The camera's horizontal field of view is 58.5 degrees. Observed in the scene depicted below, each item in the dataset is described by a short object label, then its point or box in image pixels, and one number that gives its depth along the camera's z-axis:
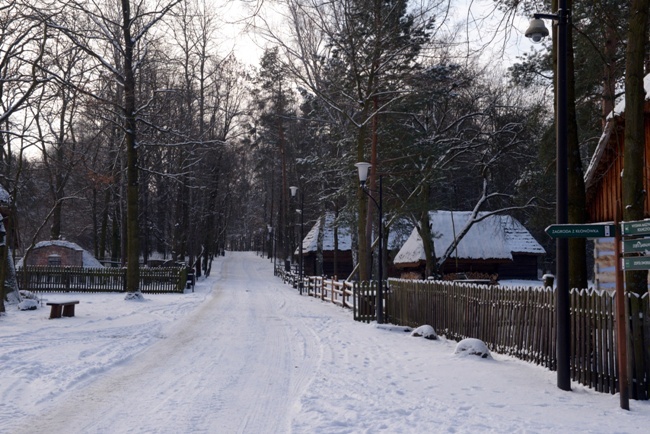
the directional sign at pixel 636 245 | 6.86
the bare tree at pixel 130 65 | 21.91
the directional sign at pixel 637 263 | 6.79
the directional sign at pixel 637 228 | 6.83
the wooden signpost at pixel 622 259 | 6.88
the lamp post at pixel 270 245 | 70.62
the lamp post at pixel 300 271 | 33.62
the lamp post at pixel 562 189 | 8.08
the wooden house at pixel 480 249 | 37.88
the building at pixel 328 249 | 42.91
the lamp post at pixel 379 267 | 16.95
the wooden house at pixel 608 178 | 14.23
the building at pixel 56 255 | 37.09
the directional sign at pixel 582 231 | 7.30
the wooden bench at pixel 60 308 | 16.33
